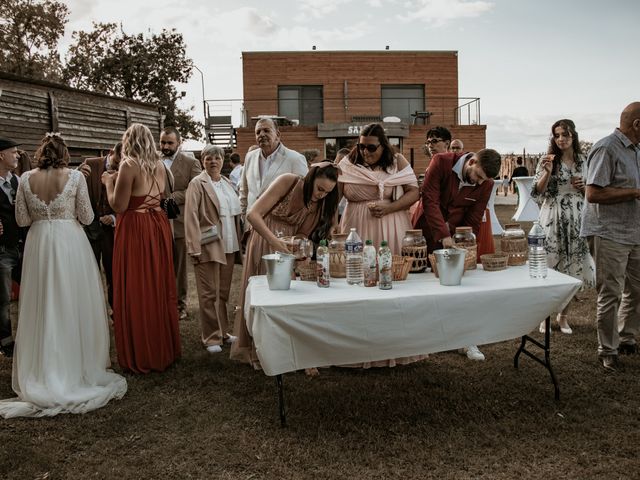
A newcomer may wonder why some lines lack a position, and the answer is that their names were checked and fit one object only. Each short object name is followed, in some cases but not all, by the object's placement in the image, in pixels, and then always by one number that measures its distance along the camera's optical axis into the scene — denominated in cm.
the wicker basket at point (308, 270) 342
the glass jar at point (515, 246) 372
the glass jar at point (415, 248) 355
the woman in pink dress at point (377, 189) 389
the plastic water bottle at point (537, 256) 332
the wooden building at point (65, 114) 1168
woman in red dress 418
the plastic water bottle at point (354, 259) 323
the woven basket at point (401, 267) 334
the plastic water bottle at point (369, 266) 321
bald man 389
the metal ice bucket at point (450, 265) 315
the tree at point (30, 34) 2319
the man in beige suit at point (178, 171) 555
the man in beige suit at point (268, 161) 448
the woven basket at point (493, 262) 358
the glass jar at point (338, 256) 341
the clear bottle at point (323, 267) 321
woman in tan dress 347
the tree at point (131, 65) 2652
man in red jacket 382
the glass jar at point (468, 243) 355
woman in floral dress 485
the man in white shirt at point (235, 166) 981
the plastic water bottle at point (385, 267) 308
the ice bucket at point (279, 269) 315
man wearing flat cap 471
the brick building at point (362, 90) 2289
